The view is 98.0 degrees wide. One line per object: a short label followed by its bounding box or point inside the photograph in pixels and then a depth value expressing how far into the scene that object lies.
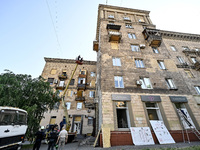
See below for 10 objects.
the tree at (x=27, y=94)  8.94
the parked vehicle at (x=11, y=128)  5.08
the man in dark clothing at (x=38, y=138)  6.48
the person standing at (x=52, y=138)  6.14
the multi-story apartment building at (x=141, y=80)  8.52
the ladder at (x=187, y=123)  8.29
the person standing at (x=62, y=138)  6.17
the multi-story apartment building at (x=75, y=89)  17.80
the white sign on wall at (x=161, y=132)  7.53
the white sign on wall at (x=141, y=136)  7.28
